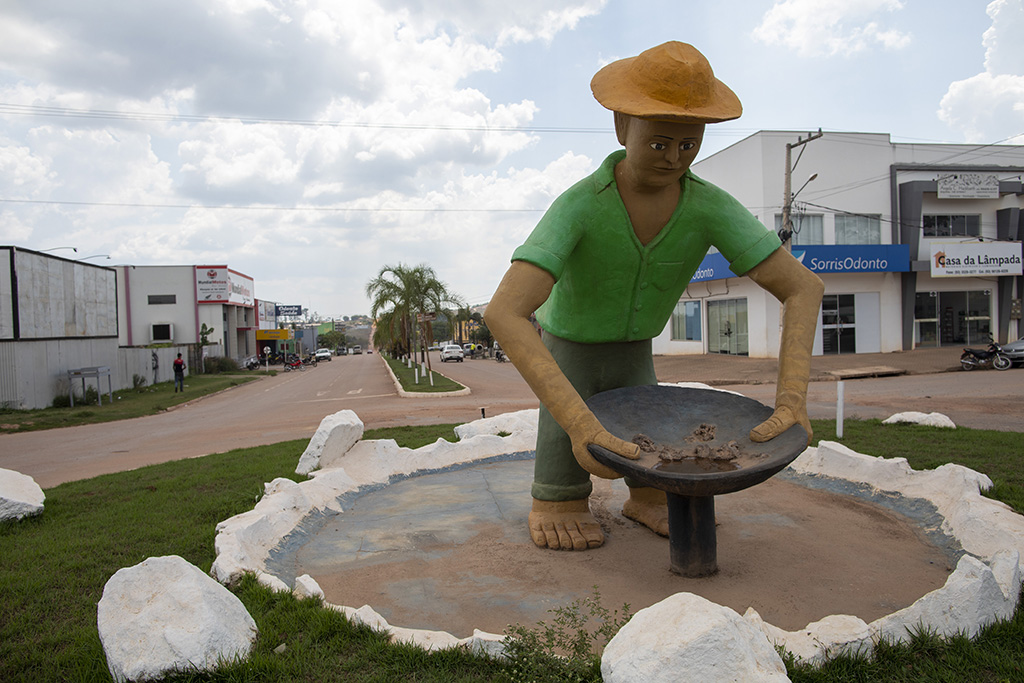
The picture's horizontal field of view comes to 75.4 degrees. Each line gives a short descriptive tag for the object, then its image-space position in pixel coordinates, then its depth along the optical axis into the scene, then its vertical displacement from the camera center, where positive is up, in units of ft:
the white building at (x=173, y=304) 110.93 +5.79
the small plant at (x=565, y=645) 6.94 -3.62
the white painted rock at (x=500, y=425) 22.12 -3.18
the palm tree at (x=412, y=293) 67.77 +4.19
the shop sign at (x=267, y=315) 167.38 +5.67
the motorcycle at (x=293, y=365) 118.32 -5.31
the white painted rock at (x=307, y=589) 9.31 -3.62
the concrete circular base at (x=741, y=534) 7.65 -3.53
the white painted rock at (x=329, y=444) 16.90 -2.81
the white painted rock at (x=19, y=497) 13.89 -3.38
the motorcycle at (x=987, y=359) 53.06 -3.04
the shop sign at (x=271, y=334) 156.87 +0.40
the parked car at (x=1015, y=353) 53.67 -2.60
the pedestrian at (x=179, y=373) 66.59 -3.58
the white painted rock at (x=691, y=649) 5.76 -2.89
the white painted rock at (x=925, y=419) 21.88 -3.29
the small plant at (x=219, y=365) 104.01 -4.52
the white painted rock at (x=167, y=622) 7.21 -3.24
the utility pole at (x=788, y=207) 51.70 +9.36
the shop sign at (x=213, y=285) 114.83 +9.06
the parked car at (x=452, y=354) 119.34 -3.93
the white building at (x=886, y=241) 64.85 +8.35
